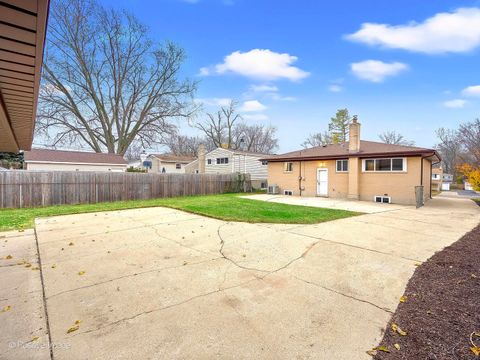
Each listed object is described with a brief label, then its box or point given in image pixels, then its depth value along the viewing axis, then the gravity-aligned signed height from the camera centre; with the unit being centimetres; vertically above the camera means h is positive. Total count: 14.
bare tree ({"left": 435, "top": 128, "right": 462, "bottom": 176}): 4481 +562
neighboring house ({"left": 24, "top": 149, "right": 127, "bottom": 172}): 2422 +154
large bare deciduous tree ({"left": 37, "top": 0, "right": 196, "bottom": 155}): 2323 +1001
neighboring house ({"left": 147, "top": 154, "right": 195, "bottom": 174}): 3616 +189
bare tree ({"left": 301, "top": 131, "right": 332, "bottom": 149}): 4209 +654
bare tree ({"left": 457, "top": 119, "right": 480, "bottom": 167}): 2404 +440
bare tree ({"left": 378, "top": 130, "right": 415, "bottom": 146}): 4884 +739
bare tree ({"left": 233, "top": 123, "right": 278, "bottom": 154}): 4675 +731
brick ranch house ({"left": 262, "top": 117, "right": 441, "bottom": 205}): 1321 +31
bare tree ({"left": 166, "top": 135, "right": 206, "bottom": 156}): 5101 +627
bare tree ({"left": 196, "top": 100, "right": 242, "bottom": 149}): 3982 +854
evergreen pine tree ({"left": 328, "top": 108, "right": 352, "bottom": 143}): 3784 +795
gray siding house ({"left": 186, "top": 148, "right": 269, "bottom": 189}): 2366 +120
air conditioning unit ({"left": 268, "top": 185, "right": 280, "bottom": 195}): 1941 -108
